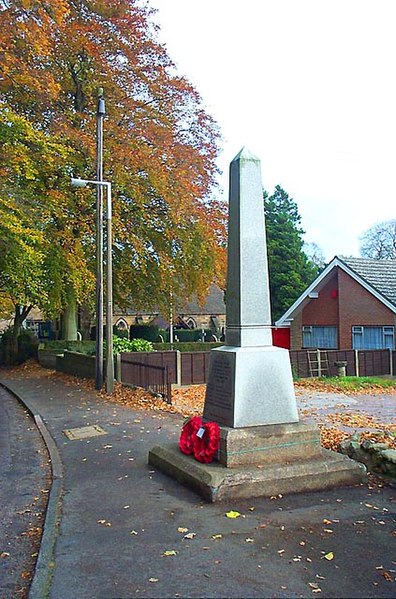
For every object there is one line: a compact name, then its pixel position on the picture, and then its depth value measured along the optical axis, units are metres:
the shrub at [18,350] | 30.36
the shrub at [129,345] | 22.92
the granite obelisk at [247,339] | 7.07
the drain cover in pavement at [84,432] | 10.75
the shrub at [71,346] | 25.30
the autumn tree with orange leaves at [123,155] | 21.56
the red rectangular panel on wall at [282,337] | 33.69
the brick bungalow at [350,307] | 27.92
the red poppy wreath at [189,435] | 7.17
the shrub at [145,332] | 41.53
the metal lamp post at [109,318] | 16.73
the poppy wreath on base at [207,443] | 6.76
